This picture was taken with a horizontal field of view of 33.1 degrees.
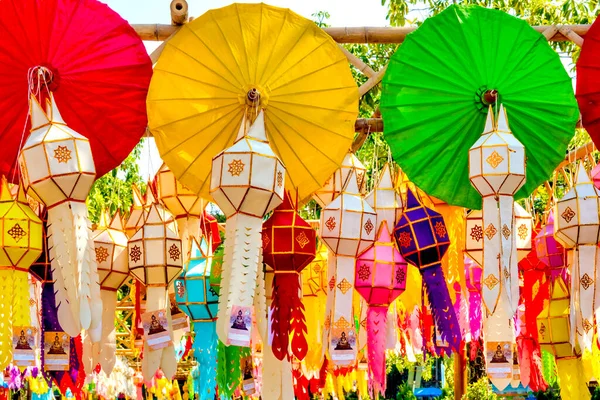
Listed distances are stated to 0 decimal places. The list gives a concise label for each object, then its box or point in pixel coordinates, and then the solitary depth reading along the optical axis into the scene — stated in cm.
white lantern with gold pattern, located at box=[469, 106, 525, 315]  430
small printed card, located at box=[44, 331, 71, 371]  441
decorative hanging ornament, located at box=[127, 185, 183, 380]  430
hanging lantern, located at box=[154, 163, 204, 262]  502
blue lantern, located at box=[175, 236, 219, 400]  445
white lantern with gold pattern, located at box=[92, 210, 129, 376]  456
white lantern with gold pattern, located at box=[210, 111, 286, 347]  391
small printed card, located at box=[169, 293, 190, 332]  473
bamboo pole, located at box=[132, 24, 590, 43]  492
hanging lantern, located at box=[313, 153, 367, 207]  509
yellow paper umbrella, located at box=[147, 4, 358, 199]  441
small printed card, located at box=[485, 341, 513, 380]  430
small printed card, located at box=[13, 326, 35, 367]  417
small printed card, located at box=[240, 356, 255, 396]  467
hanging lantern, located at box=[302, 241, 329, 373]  529
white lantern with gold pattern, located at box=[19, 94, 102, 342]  382
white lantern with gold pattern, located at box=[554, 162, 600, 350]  466
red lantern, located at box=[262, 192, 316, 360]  429
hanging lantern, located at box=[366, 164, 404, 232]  493
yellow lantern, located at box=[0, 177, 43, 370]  412
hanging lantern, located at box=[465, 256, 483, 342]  544
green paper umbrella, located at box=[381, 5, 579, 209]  466
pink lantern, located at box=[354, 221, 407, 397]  469
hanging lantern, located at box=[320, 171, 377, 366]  438
